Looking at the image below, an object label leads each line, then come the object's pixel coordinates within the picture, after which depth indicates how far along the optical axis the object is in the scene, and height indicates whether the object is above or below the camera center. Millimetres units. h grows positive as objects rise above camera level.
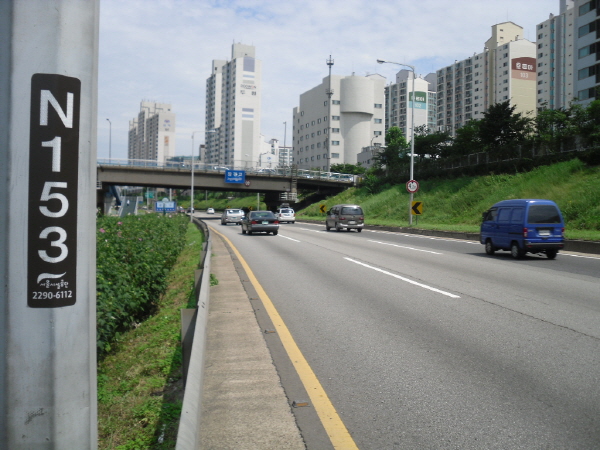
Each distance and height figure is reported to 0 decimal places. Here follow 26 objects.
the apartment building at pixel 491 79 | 123438 +37995
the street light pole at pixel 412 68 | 37428 +11652
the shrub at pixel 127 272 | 6980 -835
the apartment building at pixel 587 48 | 55031 +19419
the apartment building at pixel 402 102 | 161325 +40825
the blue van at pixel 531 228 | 16641 +109
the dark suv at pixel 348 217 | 34625 +750
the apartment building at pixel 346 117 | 117125 +25301
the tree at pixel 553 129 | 37062 +8229
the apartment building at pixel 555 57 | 111375 +38302
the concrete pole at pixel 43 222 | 2250 +8
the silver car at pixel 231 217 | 54438 +1017
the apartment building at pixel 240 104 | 162125 +38123
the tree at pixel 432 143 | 60478 +9970
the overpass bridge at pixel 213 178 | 57125 +5796
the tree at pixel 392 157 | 65925 +9610
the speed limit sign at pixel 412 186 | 34125 +2797
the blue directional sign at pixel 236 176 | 61875 +5928
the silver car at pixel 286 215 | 53188 +1264
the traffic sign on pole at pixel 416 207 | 34625 +1432
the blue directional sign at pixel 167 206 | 65938 +2492
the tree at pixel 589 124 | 33528 +7196
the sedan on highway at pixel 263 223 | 31922 +259
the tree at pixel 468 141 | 48756 +8550
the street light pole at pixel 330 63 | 97750 +30387
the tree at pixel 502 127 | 43156 +8499
